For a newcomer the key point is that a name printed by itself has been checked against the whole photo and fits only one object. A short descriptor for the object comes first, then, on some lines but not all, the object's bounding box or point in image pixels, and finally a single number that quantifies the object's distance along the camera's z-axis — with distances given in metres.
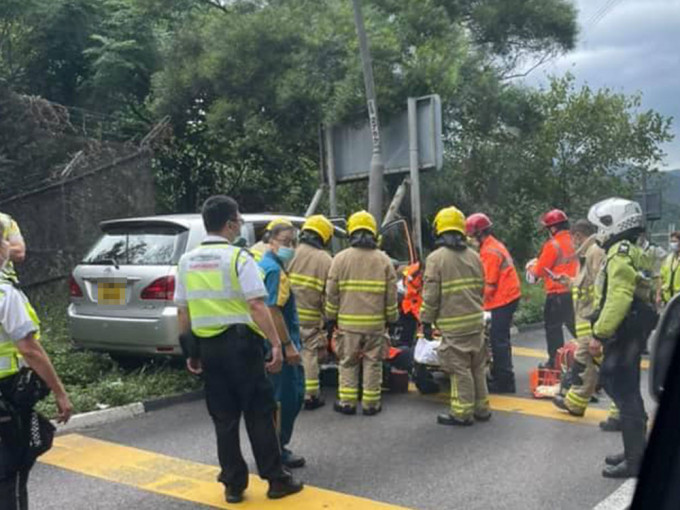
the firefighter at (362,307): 6.94
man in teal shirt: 5.18
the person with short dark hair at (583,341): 6.65
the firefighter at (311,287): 7.05
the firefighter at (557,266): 8.20
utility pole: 10.81
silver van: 7.37
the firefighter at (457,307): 6.71
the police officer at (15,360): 3.64
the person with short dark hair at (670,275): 9.77
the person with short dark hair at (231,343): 4.68
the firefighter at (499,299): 7.79
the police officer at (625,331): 5.15
